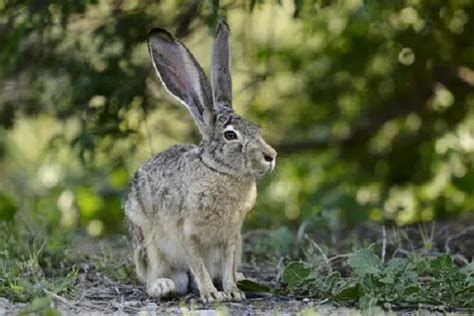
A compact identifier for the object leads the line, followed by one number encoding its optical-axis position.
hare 11.94
